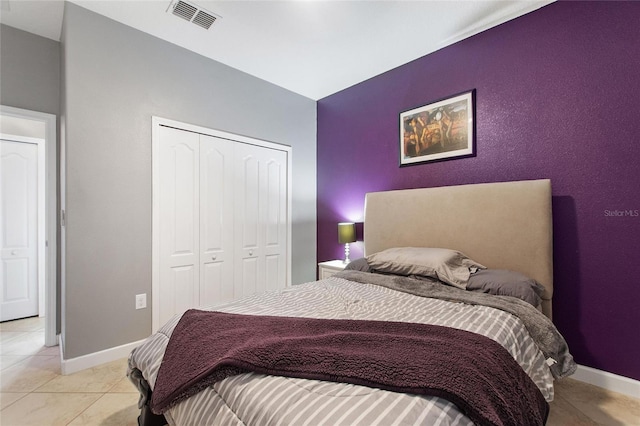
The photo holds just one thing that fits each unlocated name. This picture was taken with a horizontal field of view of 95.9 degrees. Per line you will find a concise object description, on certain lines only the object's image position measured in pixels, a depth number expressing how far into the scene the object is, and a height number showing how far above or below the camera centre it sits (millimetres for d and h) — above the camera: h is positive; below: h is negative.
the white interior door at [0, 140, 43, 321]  3329 -157
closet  2668 -36
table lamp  3250 -215
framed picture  2568 +791
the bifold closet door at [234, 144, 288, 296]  3236 -49
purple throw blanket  849 -486
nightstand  3158 -602
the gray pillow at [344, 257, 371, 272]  2562 -475
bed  811 -509
